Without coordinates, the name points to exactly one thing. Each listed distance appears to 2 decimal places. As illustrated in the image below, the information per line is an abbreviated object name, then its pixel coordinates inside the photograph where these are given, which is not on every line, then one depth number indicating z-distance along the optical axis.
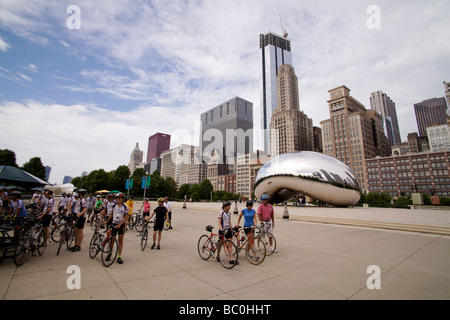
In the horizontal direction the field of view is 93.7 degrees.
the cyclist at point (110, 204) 6.84
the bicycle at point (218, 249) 5.98
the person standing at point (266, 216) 7.50
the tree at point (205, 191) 94.94
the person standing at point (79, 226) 7.37
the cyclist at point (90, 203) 13.60
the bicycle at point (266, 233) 7.29
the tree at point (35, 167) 61.97
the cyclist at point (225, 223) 6.20
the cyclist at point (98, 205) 14.58
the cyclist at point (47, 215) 7.44
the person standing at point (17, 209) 6.85
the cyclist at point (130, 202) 11.96
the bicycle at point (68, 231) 7.48
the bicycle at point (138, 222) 12.89
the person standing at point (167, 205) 12.06
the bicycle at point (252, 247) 6.37
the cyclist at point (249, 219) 6.61
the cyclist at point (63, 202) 11.59
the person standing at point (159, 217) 7.91
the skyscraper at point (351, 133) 113.06
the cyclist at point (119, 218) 6.23
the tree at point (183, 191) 99.36
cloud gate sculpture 26.09
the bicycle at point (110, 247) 5.92
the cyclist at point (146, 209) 11.11
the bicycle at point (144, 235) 7.80
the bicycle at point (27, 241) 5.67
